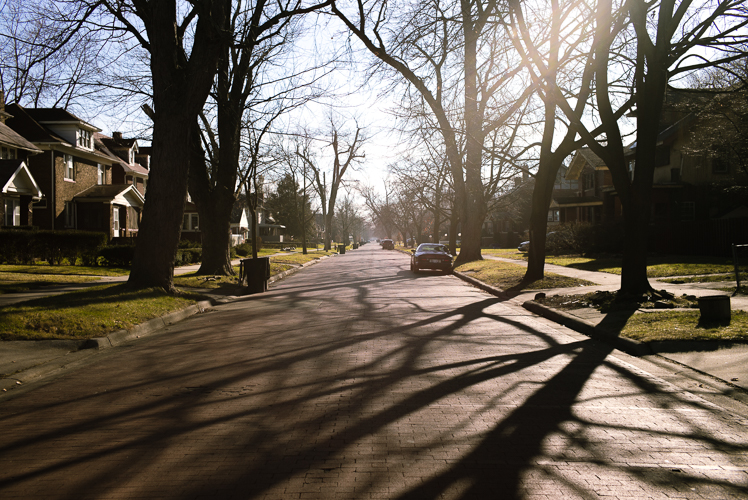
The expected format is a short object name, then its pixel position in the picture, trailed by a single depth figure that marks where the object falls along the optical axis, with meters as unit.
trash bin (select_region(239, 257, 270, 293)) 18.97
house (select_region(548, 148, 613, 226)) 46.45
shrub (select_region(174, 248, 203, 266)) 29.19
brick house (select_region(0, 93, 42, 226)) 28.61
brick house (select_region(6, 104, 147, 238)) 35.50
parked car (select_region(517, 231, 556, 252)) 37.41
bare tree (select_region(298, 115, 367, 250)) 58.98
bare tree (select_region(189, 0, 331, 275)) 20.98
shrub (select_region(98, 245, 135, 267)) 26.23
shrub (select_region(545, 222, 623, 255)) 31.88
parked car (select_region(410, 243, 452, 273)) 27.81
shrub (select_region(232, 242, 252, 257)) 43.84
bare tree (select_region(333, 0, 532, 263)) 14.49
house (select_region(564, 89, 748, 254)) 26.34
